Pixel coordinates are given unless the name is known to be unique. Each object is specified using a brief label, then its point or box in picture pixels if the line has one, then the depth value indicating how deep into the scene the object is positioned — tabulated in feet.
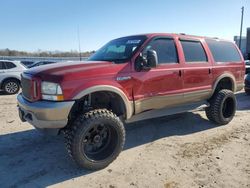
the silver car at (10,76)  26.47
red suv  8.74
